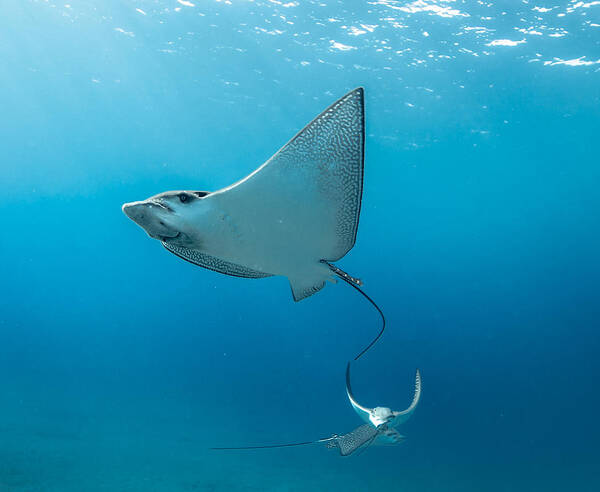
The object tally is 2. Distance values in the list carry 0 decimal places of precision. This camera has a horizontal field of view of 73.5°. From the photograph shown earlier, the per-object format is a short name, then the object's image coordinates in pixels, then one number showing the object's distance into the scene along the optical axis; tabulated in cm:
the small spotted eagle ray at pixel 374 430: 572
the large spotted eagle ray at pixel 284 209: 242
